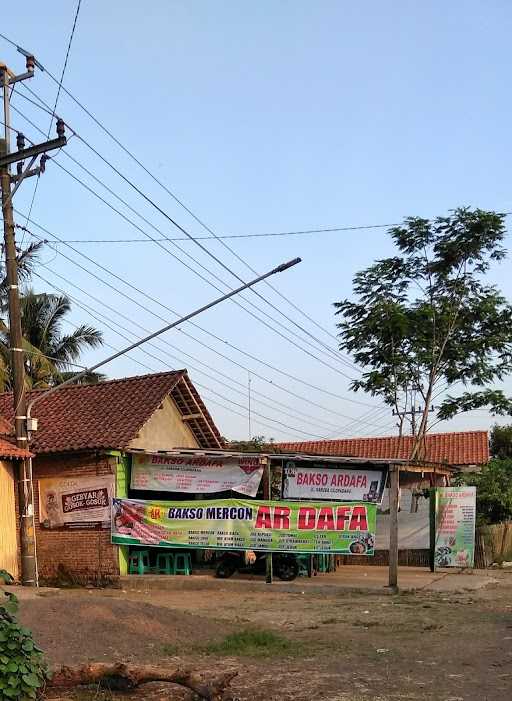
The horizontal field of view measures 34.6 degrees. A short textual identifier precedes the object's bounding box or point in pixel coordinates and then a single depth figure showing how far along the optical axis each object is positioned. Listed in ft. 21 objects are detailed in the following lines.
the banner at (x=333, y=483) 59.57
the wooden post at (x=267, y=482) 60.03
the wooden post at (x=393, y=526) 55.21
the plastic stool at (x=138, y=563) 60.03
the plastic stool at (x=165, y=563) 61.11
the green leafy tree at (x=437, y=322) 90.58
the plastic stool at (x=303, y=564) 61.00
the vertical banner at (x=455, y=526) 66.13
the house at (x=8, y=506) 56.03
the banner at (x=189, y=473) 60.64
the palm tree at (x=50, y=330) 105.40
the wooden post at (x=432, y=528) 67.00
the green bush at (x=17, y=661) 21.71
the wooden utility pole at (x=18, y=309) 54.44
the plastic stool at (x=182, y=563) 60.90
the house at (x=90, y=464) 59.00
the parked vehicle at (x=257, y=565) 59.11
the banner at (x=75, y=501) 59.26
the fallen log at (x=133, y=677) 23.94
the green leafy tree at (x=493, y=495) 75.56
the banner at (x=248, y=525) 57.52
